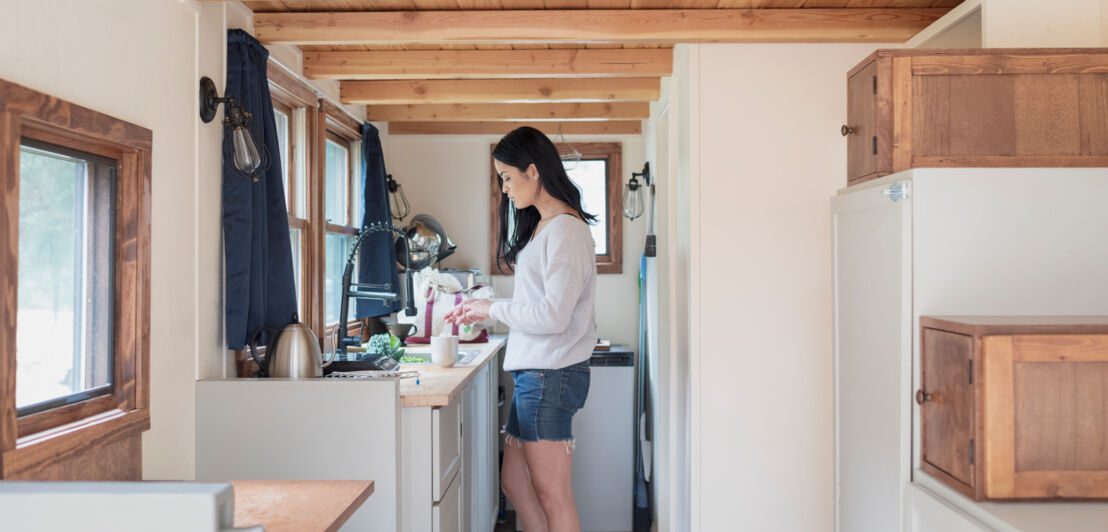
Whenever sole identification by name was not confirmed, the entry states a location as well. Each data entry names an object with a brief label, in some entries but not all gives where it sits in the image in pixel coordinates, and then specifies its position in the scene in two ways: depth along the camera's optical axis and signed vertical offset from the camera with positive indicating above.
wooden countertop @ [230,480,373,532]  1.39 -0.43
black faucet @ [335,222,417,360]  2.93 -0.10
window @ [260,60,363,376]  3.38 +0.36
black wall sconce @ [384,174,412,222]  4.78 +0.39
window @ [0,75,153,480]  1.52 -0.04
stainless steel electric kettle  2.48 -0.27
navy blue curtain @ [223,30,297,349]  2.44 +0.13
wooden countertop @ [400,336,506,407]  2.44 -0.38
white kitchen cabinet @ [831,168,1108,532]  1.79 +0.03
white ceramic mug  3.11 -0.32
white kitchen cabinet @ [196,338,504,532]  2.28 -0.46
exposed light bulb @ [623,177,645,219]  4.75 +0.37
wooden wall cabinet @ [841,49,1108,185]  1.89 +0.37
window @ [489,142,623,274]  5.05 +0.45
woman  2.32 -0.14
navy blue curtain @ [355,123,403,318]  4.13 +0.11
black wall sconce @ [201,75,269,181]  2.27 +0.38
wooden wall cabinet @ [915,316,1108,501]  1.50 -0.26
